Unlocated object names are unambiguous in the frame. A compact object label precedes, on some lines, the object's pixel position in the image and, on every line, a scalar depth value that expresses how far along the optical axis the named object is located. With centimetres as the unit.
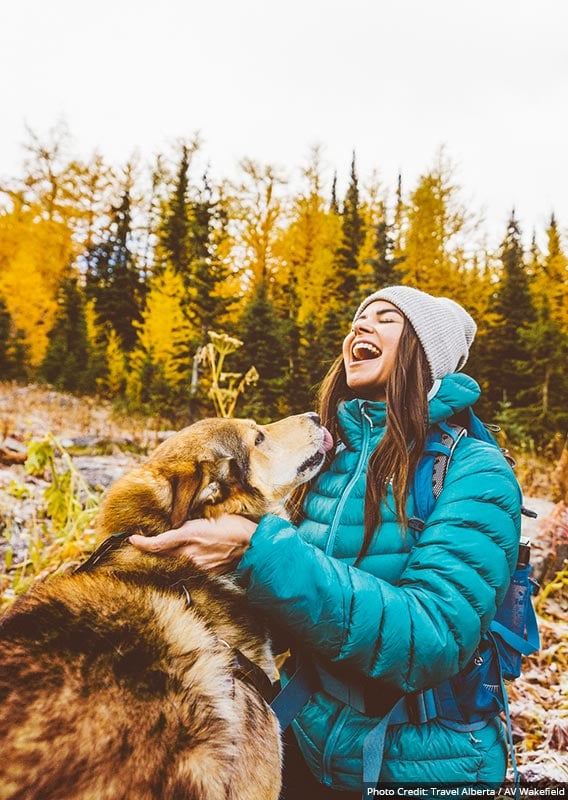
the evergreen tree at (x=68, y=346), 1772
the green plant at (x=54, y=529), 360
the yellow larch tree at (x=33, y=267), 1944
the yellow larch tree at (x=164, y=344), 1537
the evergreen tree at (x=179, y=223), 2038
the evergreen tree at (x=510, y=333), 1645
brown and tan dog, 106
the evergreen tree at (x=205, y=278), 1386
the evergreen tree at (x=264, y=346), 1408
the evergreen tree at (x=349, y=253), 1900
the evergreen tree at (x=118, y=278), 2159
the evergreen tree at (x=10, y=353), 1795
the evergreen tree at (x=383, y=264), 1242
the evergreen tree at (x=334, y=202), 2721
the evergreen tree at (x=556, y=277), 1945
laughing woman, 127
